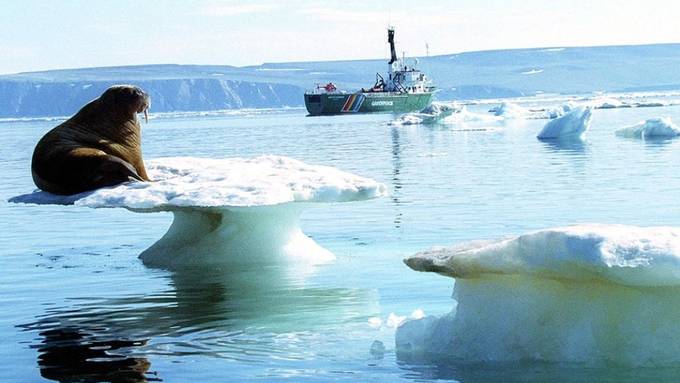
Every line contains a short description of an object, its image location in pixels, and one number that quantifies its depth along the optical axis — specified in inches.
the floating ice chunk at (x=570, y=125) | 1397.6
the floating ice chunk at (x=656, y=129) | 1371.8
